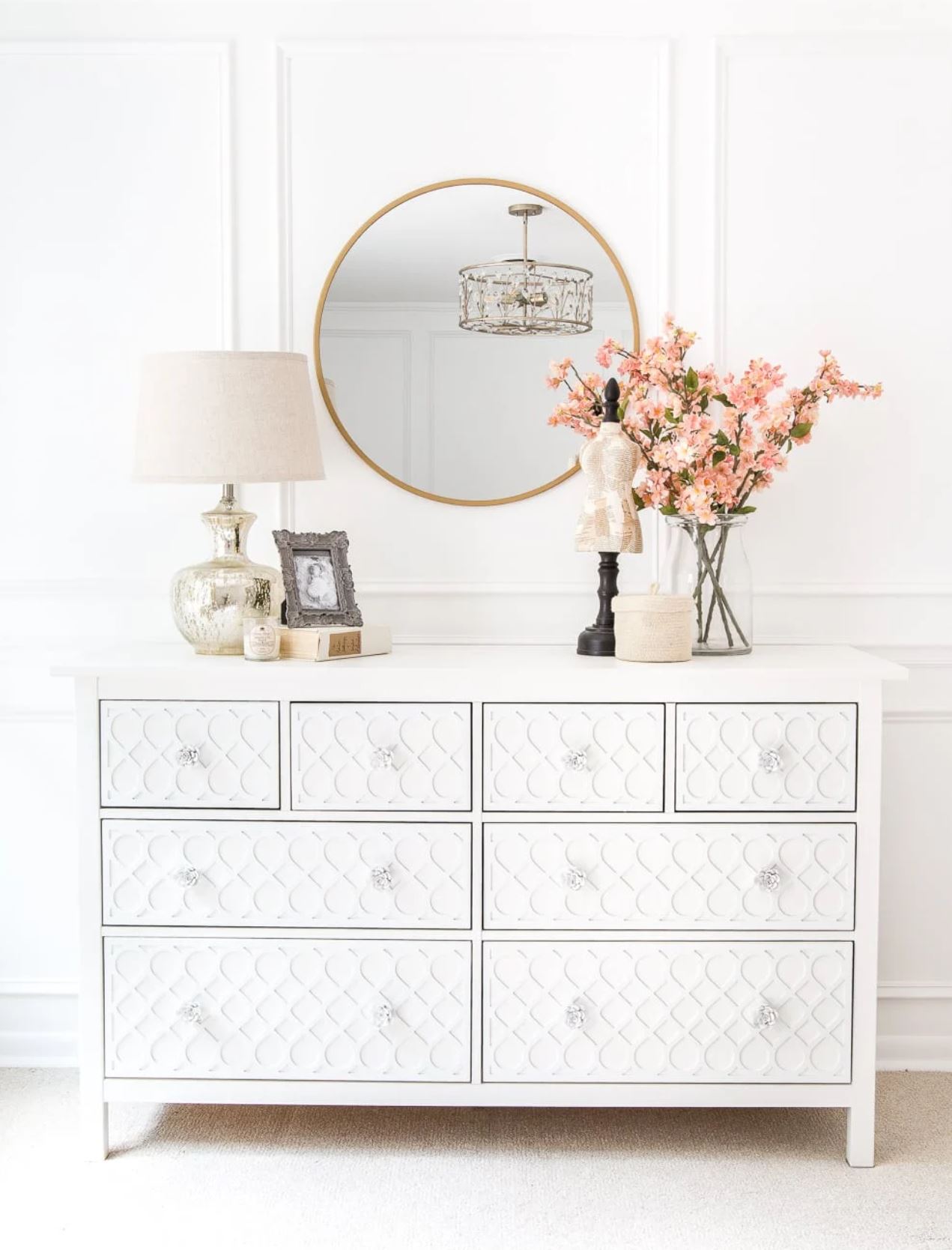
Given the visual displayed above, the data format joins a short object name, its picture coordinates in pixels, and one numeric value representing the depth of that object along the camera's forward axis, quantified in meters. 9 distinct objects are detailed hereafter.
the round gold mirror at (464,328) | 2.51
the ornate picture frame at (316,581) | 2.30
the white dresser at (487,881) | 2.11
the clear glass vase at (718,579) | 2.34
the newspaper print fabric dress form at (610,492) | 2.32
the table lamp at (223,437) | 2.18
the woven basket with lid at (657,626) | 2.16
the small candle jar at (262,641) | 2.17
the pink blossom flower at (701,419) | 2.24
